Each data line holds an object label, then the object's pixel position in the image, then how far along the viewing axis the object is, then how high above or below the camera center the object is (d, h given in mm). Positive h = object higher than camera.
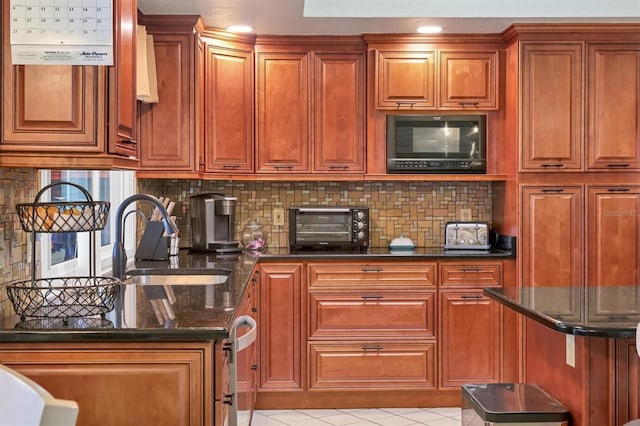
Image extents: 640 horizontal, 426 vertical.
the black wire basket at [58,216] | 2127 -20
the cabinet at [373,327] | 4344 -713
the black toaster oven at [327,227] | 4648 -114
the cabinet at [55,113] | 2139 +289
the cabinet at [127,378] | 1964 -463
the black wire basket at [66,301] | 2051 -269
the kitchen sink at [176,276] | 3395 -321
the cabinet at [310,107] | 4617 +655
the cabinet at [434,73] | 4555 +863
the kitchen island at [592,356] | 2248 -487
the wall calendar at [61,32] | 2123 +527
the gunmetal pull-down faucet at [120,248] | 2992 -162
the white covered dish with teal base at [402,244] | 4723 -231
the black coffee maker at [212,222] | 4488 -80
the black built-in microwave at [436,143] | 4602 +424
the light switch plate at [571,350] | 2410 -473
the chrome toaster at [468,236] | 4629 -171
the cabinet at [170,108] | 4258 +602
